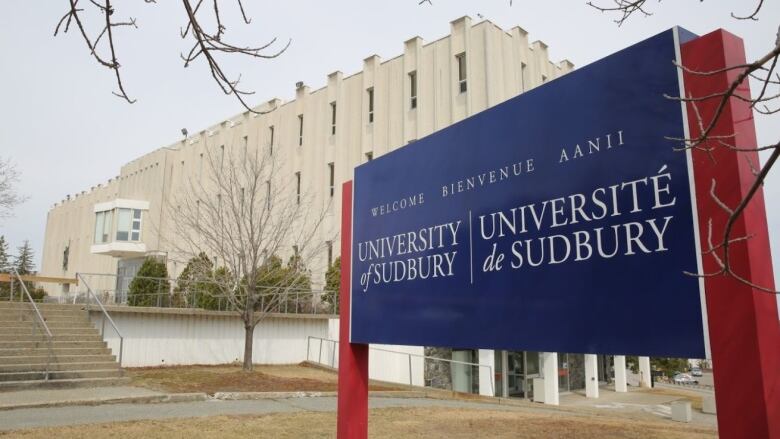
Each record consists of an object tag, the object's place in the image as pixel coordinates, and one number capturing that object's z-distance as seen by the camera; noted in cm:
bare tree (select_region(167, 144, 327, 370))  1723
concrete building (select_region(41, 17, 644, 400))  2241
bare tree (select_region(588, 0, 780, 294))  175
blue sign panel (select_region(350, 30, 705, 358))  335
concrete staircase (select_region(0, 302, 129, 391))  1231
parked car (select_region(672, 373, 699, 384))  6512
